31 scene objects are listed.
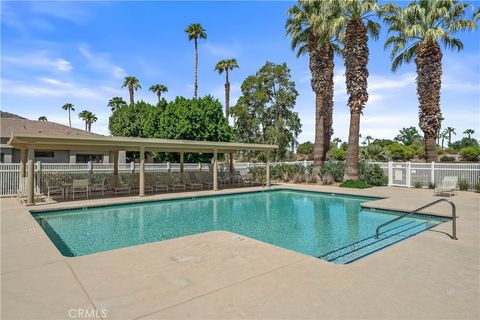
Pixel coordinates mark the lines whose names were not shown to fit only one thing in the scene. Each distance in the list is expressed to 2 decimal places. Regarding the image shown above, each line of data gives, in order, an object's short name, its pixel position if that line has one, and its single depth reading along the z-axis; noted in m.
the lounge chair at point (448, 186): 14.91
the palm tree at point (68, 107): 70.75
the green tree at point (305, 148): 68.57
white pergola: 11.15
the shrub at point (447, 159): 43.38
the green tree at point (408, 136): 81.74
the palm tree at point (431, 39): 19.42
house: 24.34
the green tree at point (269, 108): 35.81
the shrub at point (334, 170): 20.80
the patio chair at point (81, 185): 13.52
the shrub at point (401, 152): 47.94
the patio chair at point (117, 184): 15.93
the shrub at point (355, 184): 18.20
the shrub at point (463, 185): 16.73
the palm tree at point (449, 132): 98.06
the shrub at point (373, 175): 19.72
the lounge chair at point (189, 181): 18.08
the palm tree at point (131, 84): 48.34
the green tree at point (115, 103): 48.84
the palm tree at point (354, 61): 18.34
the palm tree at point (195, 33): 36.78
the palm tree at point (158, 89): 49.19
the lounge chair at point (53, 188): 13.88
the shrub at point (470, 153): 40.38
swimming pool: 7.32
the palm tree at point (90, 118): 60.56
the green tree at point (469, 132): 93.94
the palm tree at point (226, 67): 36.56
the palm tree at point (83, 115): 59.97
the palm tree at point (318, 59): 21.28
